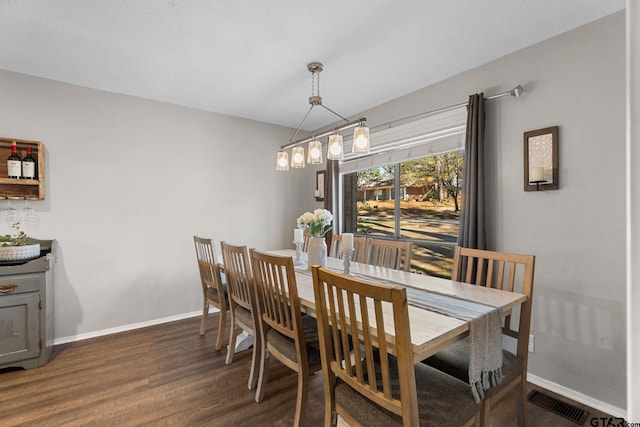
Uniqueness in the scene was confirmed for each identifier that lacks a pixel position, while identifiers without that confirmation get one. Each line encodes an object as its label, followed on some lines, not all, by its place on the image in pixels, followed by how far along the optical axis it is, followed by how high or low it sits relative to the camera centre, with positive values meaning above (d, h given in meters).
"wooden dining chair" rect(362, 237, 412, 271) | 2.52 -0.36
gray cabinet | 2.38 -0.79
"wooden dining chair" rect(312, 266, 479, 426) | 1.13 -0.71
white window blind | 2.75 +0.71
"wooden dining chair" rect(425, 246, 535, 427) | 1.52 -0.76
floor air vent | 1.91 -1.26
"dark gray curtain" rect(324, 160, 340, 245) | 3.96 +0.24
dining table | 1.27 -0.48
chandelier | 2.15 +0.50
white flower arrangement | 2.48 -0.07
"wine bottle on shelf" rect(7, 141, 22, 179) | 2.63 +0.40
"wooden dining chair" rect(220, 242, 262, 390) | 2.17 -0.64
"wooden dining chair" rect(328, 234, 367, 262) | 2.87 -0.37
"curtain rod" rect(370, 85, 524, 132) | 2.35 +0.91
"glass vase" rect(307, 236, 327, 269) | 2.51 -0.32
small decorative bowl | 2.42 -0.32
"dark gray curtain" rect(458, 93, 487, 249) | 2.48 +0.24
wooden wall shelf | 2.71 +0.28
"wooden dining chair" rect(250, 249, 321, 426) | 1.72 -0.70
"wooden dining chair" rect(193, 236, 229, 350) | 2.76 -0.66
